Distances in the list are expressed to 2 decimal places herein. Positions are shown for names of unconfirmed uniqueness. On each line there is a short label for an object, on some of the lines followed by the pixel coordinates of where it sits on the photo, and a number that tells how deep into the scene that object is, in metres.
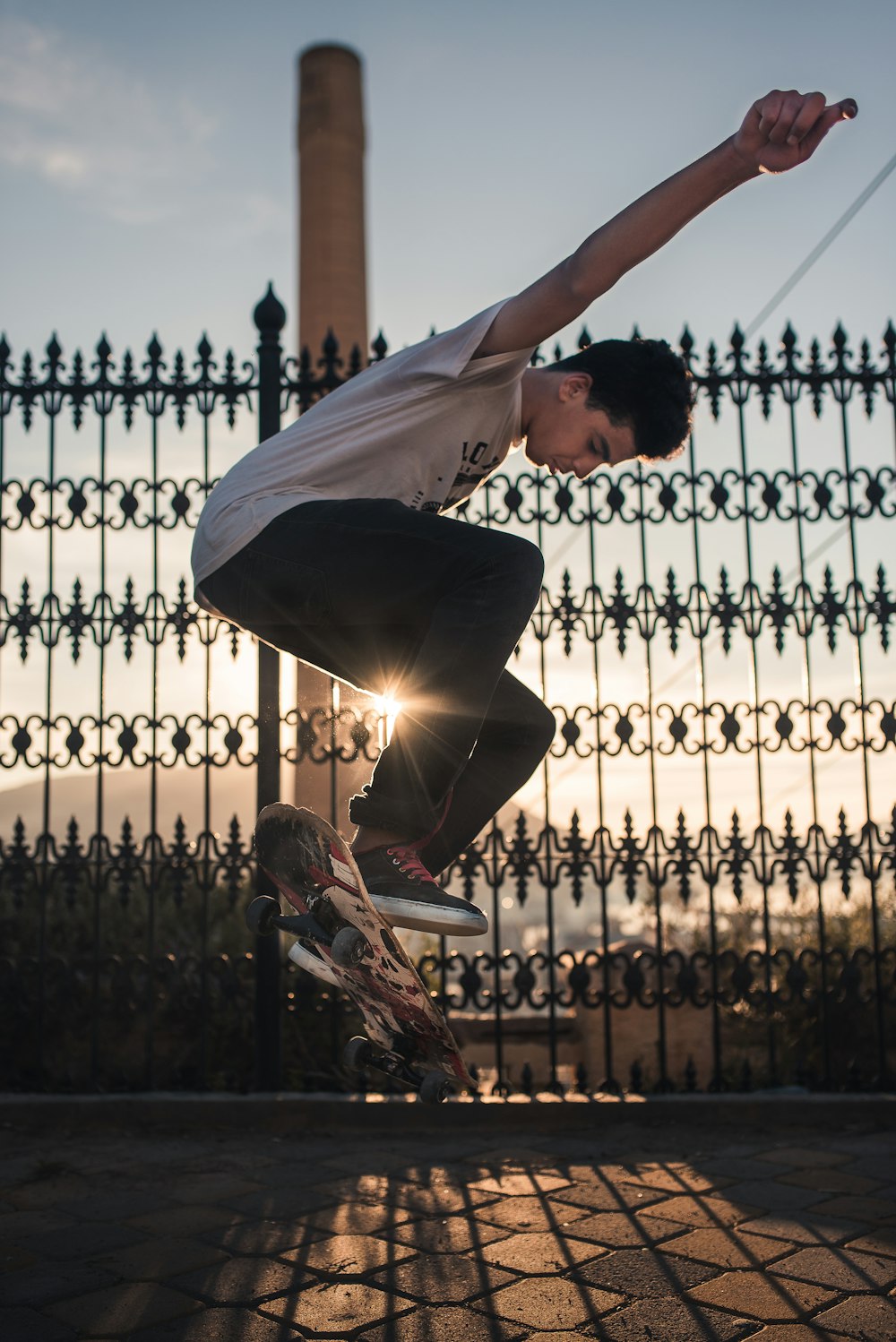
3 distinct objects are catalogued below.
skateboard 2.41
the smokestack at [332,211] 17.66
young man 2.48
